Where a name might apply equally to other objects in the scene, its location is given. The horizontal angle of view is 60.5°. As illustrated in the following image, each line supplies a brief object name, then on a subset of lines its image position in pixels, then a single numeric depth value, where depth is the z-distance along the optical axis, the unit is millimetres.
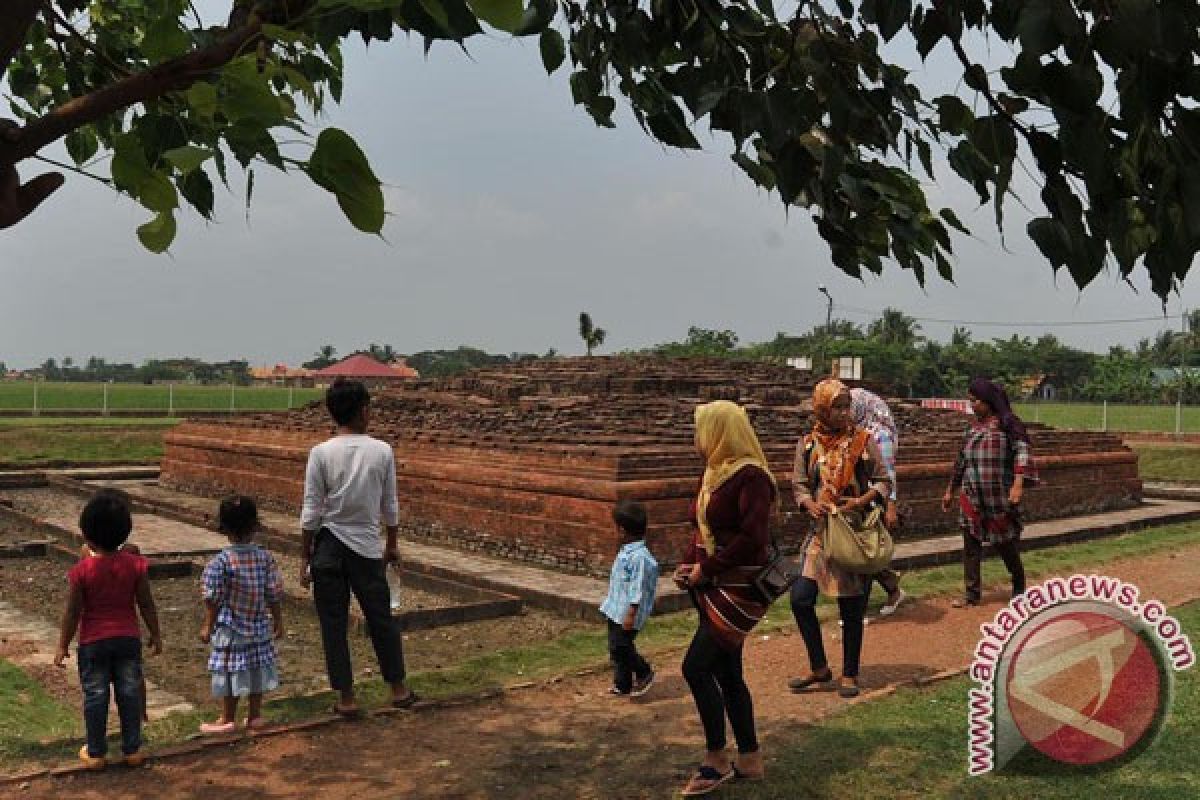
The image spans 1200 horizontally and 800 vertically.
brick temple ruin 8594
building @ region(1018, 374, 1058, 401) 69419
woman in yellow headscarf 3541
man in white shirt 4438
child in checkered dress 4207
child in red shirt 3783
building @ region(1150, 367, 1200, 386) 67206
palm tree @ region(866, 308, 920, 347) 78875
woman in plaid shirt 6555
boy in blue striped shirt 4793
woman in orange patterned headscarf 4789
